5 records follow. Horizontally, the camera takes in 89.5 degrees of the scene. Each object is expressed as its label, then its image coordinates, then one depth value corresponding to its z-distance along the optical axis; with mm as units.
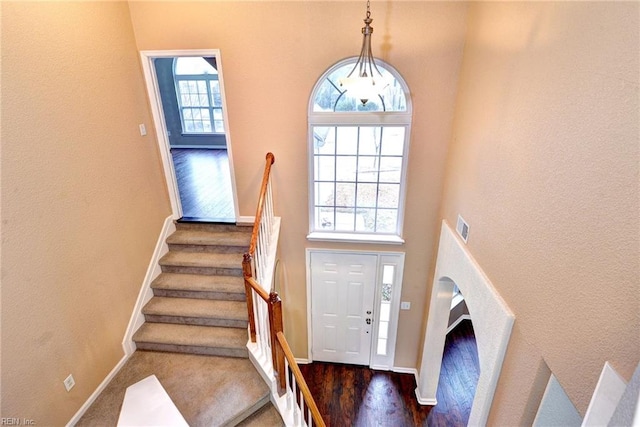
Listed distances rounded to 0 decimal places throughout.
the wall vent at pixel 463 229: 3168
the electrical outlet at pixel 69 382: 2744
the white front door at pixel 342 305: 4570
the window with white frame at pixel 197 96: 8086
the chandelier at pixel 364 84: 2695
